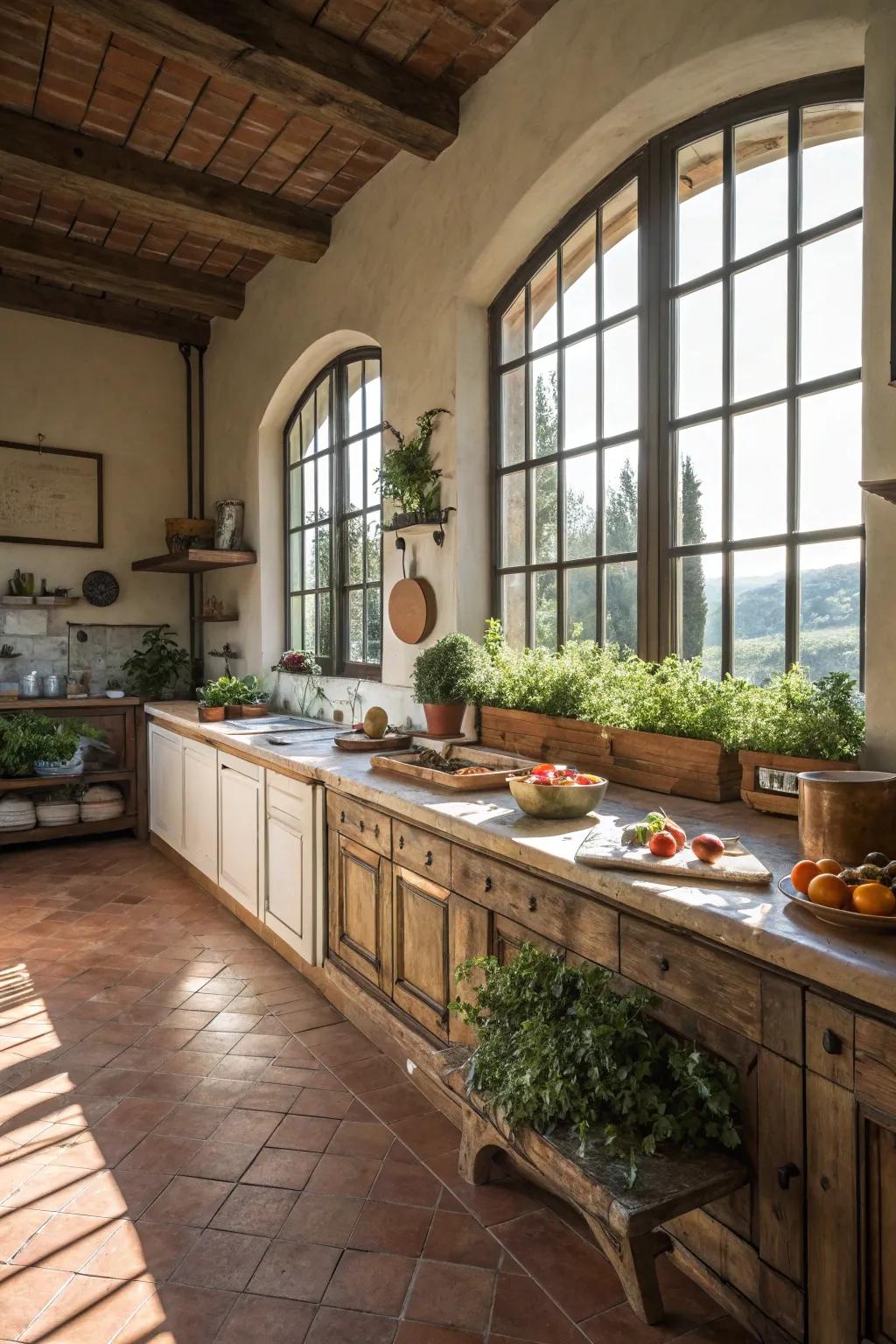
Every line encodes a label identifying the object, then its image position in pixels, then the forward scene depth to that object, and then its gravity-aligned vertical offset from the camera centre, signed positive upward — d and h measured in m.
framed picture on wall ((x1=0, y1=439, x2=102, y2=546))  6.15 +1.08
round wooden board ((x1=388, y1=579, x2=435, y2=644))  4.03 +0.14
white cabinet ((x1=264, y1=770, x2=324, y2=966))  3.41 -0.95
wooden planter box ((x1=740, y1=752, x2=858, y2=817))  2.25 -0.39
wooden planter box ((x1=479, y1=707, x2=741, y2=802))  2.54 -0.39
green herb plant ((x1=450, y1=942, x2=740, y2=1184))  1.68 -0.92
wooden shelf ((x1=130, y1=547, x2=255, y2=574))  5.73 +0.56
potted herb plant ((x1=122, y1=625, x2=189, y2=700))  6.35 -0.21
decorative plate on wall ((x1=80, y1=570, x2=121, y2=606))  6.40 +0.40
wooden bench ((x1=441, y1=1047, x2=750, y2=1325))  1.55 -1.05
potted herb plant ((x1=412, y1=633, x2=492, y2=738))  3.52 -0.17
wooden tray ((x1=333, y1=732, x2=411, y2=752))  3.71 -0.45
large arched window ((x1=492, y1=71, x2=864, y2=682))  2.51 +0.84
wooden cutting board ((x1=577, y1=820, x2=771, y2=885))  1.76 -0.49
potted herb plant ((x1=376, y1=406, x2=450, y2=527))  3.93 +0.76
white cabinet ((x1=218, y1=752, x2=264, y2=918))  3.97 -0.94
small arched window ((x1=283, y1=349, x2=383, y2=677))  4.88 +0.76
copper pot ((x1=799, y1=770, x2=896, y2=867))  1.77 -0.38
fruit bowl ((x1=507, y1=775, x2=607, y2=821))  2.34 -0.44
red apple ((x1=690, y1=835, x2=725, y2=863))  1.85 -0.46
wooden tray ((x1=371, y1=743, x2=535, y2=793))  2.85 -0.47
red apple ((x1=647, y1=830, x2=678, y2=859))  1.90 -0.47
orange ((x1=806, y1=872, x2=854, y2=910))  1.51 -0.45
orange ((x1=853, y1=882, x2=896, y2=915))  1.46 -0.45
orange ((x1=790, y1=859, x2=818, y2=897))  1.64 -0.46
